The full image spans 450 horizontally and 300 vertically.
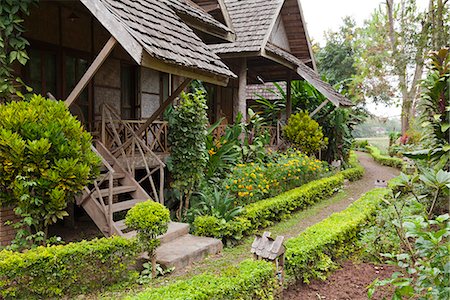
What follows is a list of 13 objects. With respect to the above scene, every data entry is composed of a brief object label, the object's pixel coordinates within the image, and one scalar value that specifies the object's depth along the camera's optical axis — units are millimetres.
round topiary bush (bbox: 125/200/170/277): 5277
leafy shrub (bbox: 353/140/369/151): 35469
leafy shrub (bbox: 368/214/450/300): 2965
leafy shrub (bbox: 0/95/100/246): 4918
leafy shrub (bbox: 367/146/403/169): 21375
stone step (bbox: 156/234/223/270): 5906
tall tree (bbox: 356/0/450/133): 16547
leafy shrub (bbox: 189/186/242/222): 7784
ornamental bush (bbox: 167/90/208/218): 8211
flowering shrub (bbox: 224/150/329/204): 9086
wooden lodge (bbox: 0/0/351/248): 5969
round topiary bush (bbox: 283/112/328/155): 14688
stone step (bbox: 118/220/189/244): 6262
